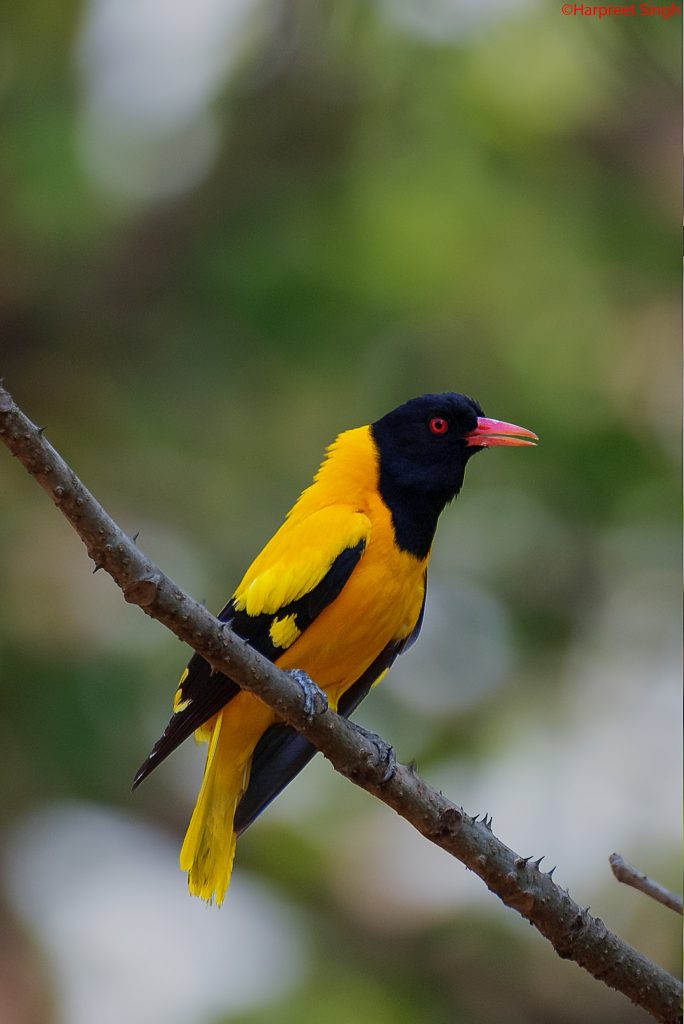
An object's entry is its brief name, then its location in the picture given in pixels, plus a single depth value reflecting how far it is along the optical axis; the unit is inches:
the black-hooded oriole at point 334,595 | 360.2
